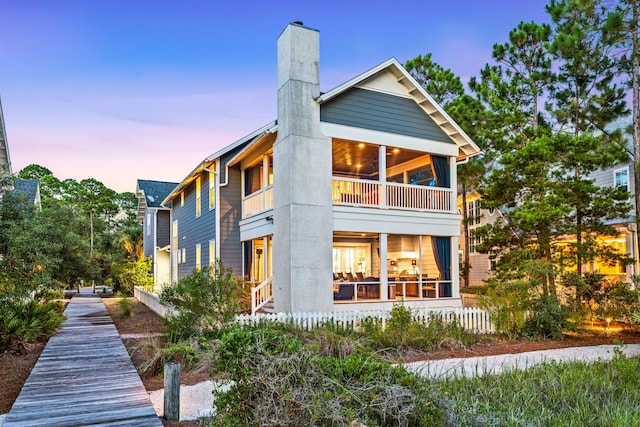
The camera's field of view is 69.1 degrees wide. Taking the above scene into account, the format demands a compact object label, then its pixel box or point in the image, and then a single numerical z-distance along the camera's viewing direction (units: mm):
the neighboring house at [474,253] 25703
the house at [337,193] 12961
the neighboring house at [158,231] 29750
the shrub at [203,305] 10149
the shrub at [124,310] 16886
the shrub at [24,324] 10109
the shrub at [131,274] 28562
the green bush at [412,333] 10164
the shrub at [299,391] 4258
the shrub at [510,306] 11984
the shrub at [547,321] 11742
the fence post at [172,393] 5645
